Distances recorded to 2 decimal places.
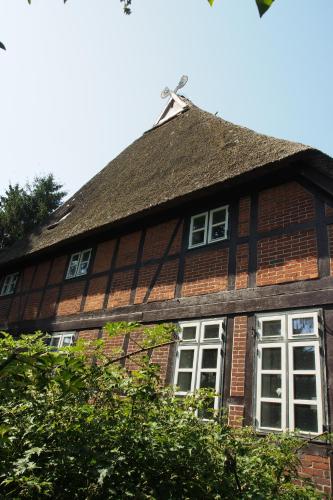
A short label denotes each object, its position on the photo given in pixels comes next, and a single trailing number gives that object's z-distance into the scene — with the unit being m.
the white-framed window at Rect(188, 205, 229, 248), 7.15
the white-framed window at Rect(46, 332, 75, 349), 8.89
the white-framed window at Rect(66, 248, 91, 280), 9.75
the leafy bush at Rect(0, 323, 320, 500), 1.97
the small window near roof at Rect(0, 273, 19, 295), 11.98
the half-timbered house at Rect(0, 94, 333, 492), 5.23
